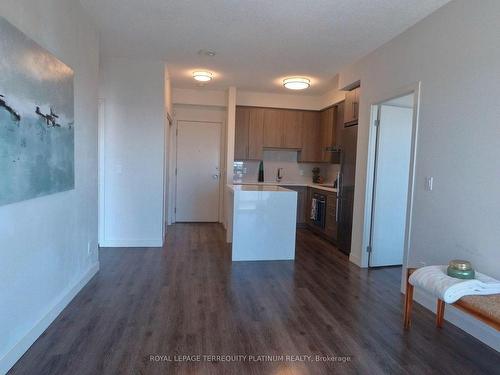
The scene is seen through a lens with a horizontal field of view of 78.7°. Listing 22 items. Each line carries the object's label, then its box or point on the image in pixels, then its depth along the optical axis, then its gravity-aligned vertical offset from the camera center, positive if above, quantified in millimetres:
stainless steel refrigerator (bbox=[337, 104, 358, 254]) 3945 -165
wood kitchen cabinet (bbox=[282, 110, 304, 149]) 5871 +772
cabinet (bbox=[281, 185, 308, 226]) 5727 -655
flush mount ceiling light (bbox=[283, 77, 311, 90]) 4569 +1300
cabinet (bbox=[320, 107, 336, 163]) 5398 +701
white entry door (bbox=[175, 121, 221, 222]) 5848 -119
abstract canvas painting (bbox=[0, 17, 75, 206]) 1566 +238
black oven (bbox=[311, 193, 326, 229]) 4965 -670
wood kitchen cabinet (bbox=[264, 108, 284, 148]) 5805 +769
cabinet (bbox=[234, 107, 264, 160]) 5719 +632
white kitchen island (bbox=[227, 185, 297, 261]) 3744 -702
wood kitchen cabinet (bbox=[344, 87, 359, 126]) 3945 +850
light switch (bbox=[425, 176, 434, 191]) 2611 -72
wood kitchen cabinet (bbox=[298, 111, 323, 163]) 5938 +620
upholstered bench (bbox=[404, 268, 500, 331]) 1589 -718
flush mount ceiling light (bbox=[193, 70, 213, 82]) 4410 +1310
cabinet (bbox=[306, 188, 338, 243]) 4562 -762
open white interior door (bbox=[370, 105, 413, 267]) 3498 -134
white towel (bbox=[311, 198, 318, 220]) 5216 -654
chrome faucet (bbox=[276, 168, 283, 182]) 6188 -118
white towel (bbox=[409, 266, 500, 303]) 1800 -671
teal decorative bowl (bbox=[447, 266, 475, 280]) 1937 -626
